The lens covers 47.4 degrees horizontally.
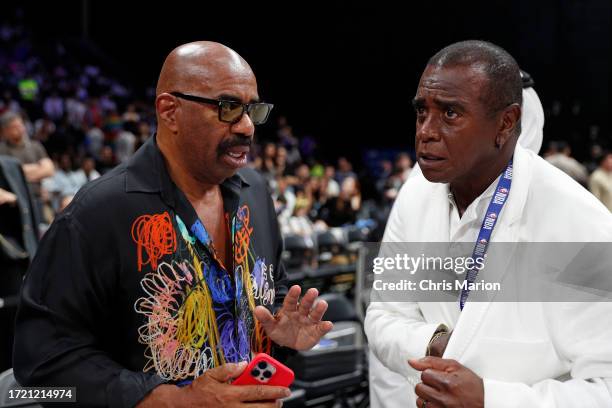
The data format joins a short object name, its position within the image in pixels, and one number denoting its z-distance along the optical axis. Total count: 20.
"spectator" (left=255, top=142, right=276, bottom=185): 10.78
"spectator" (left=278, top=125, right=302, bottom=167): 15.23
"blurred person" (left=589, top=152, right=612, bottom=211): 7.98
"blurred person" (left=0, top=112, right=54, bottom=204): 6.14
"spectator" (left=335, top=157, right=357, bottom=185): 13.78
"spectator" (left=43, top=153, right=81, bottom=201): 8.83
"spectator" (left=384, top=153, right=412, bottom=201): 10.53
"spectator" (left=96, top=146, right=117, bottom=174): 10.55
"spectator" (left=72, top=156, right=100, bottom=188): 9.49
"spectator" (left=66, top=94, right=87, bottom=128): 14.15
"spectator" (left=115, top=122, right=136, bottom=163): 11.91
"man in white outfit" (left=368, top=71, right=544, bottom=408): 2.13
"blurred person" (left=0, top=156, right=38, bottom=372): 3.49
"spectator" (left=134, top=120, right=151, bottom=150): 12.04
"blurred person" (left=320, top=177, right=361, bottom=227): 9.70
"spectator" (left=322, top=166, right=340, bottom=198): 11.44
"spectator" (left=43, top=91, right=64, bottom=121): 13.96
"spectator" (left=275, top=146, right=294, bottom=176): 11.51
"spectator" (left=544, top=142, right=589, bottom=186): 6.43
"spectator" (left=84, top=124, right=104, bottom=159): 12.37
